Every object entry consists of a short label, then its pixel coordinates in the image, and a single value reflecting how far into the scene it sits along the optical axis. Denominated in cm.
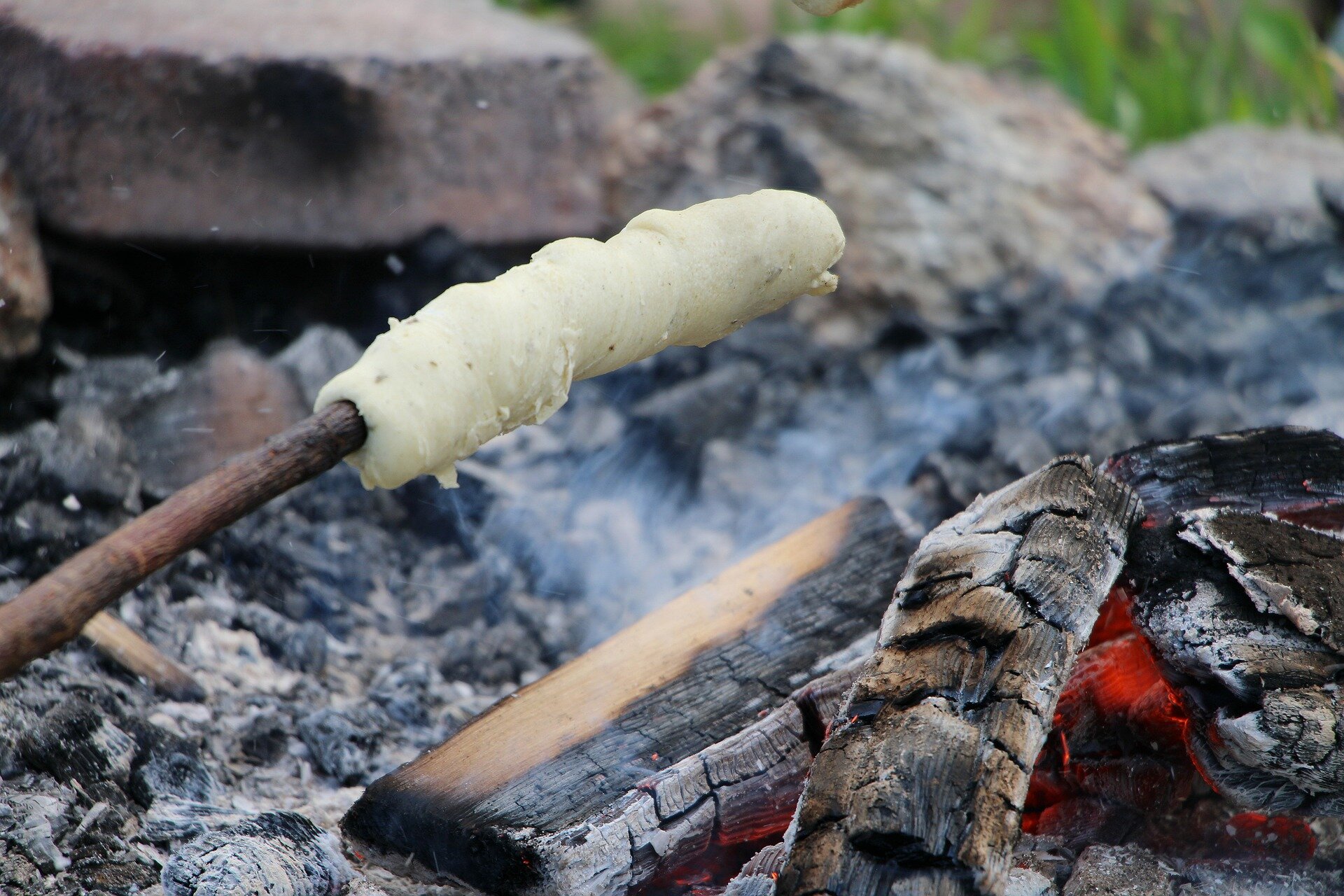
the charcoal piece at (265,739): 245
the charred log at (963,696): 231
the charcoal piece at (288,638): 251
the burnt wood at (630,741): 238
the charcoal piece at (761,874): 235
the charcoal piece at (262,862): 236
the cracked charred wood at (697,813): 237
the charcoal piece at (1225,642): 236
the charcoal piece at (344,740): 245
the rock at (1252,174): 315
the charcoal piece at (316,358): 261
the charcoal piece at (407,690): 249
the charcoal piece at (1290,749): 235
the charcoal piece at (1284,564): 237
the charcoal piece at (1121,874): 237
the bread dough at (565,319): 232
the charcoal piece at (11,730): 240
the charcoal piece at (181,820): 240
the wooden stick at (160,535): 228
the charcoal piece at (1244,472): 242
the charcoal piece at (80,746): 240
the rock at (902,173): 306
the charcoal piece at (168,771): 241
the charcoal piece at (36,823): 237
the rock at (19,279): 254
